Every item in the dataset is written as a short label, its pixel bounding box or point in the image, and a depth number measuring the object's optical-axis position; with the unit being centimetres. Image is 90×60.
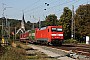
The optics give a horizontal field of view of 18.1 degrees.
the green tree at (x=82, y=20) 8188
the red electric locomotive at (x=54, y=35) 4559
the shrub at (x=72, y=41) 7368
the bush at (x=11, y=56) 1529
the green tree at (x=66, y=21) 9438
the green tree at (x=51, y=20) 11890
